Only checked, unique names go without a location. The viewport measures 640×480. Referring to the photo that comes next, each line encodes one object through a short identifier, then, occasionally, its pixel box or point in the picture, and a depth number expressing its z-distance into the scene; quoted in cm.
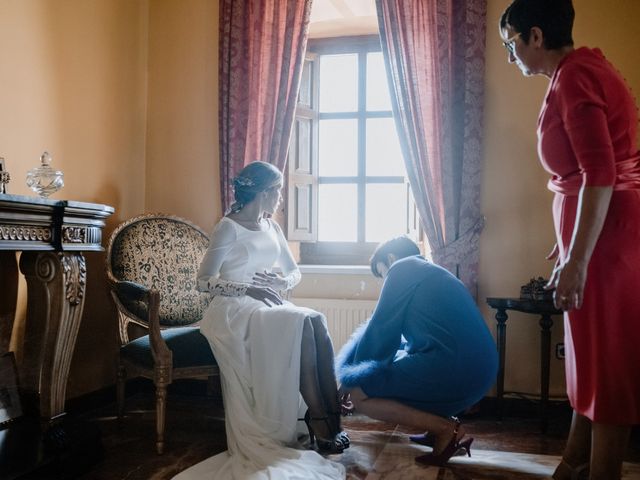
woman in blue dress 236
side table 295
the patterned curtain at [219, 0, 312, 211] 360
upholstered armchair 254
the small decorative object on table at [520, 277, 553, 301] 305
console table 212
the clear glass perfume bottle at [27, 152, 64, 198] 246
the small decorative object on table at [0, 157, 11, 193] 232
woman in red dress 135
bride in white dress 228
